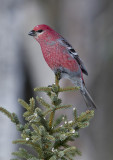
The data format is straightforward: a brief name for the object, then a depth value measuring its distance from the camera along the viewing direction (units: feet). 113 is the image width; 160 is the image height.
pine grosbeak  19.52
